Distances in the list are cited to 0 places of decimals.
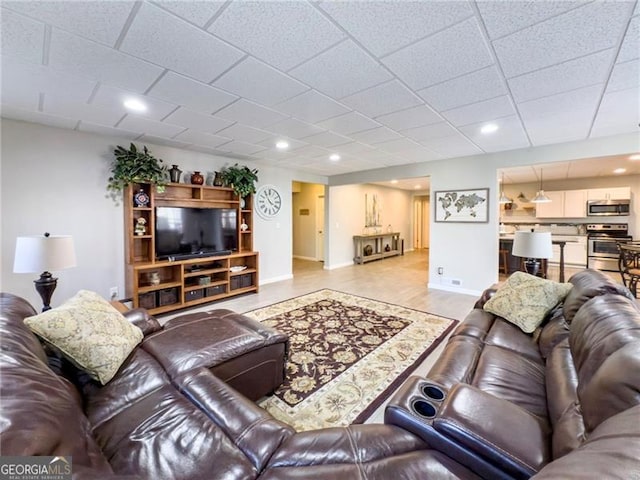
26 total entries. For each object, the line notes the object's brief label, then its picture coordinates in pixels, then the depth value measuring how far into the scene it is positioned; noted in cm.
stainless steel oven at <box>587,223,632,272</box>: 638
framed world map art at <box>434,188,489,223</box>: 466
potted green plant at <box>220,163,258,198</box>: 467
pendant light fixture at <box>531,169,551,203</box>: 634
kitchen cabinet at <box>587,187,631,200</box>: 651
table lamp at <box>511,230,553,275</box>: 287
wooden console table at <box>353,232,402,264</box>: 806
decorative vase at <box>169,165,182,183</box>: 412
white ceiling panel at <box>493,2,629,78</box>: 147
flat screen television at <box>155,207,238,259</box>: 396
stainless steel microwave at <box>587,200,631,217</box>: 651
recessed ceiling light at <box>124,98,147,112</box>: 256
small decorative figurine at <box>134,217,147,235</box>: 390
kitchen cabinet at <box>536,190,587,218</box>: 700
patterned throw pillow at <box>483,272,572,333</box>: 223
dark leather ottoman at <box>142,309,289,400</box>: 170
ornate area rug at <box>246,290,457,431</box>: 199
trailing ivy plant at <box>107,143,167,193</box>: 358
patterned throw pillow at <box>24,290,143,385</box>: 142
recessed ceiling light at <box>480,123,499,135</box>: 319
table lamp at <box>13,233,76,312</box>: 214
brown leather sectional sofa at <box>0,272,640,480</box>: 76
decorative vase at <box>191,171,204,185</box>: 432
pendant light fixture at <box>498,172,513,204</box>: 661
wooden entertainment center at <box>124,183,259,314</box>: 376
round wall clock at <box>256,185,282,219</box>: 549
